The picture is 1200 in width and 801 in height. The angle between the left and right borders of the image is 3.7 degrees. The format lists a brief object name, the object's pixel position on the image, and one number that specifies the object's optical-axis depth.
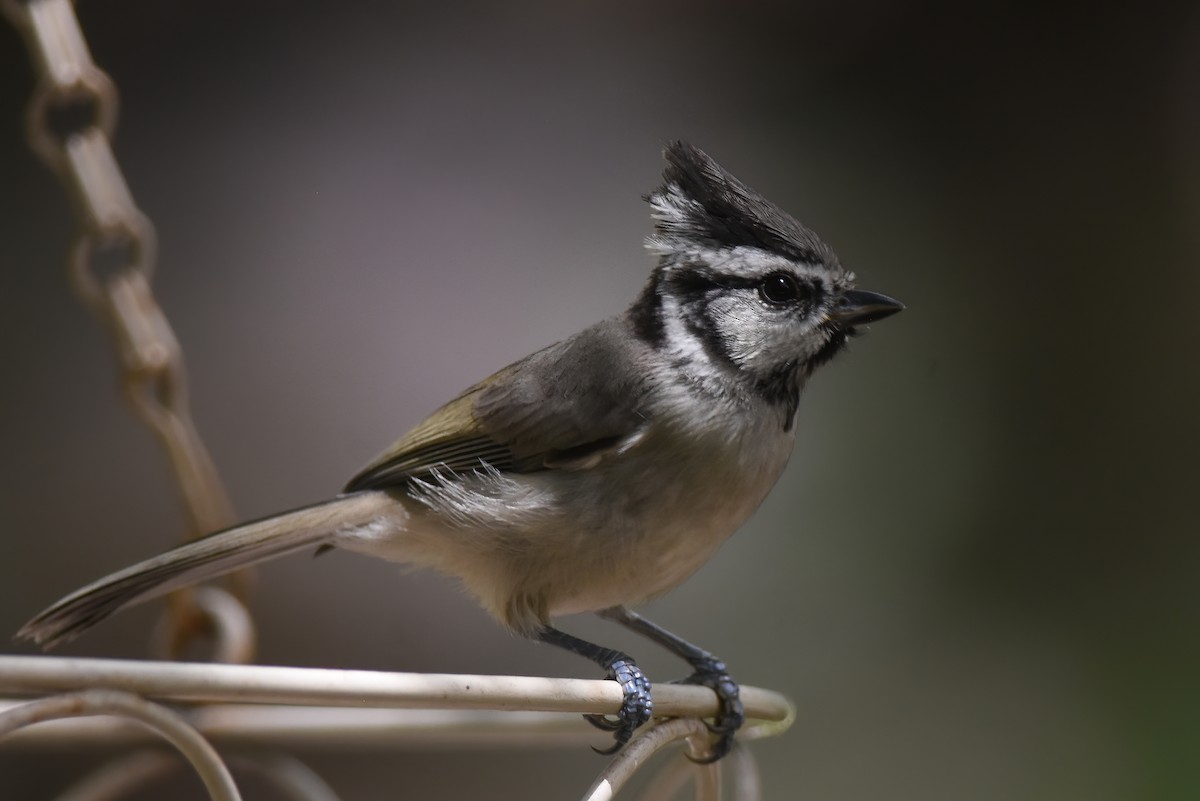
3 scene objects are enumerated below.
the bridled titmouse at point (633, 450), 2.47
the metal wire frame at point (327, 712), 2.26
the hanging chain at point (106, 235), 2.45
